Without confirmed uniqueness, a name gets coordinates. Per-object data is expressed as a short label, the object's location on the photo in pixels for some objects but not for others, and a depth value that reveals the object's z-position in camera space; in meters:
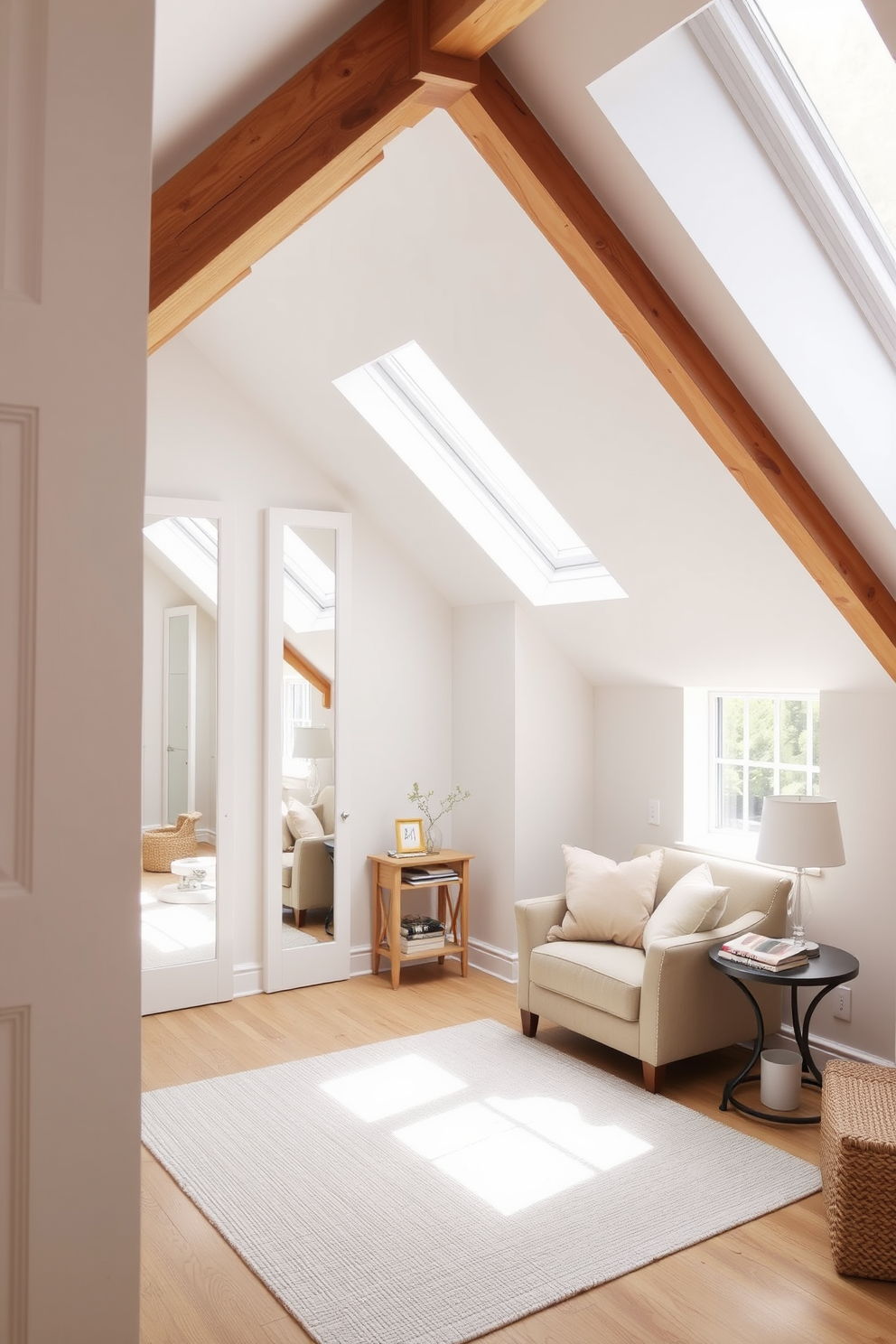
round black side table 3.34
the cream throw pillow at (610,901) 4.13
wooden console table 4.93
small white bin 3.50
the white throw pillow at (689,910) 3.79
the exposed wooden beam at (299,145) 2.56
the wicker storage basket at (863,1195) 2.54
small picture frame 5.12
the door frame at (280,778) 4.82
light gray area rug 2.53
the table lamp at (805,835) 3.51
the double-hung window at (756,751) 4.39
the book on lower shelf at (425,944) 5.02
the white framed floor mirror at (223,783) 4.64
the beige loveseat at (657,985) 3.62
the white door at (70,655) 1.25
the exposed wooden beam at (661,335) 2.73
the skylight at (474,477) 4.44
